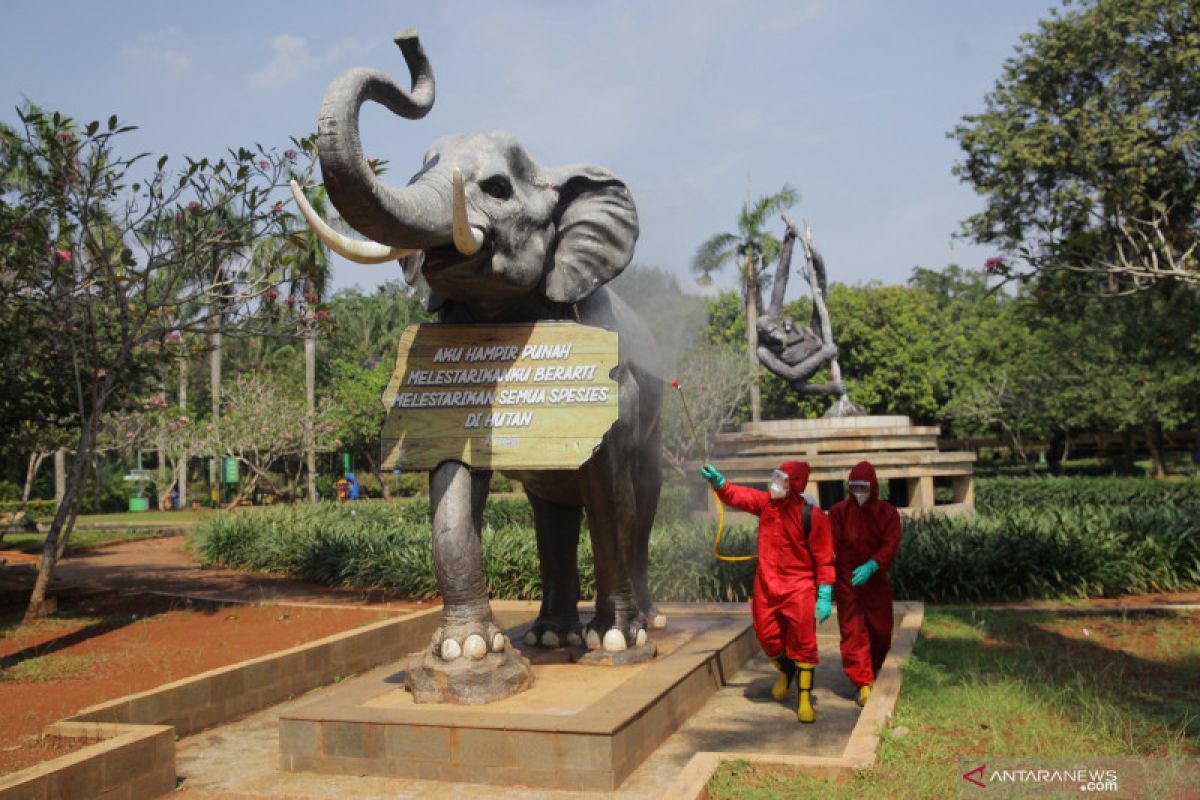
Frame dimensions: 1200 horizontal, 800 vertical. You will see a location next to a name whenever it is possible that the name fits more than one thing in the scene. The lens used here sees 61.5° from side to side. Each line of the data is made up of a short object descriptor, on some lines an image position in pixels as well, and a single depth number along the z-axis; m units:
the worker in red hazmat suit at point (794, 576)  5.62
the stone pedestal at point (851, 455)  16.19
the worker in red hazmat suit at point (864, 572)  6.07
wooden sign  5.50
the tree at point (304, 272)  9.74
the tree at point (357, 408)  32.47
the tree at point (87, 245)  9.14
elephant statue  4.41
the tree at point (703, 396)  29.09
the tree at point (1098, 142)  15.63
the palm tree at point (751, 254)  32.47
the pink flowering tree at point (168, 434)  25.62
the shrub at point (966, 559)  10.46
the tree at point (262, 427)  27.42
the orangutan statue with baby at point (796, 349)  18.88
